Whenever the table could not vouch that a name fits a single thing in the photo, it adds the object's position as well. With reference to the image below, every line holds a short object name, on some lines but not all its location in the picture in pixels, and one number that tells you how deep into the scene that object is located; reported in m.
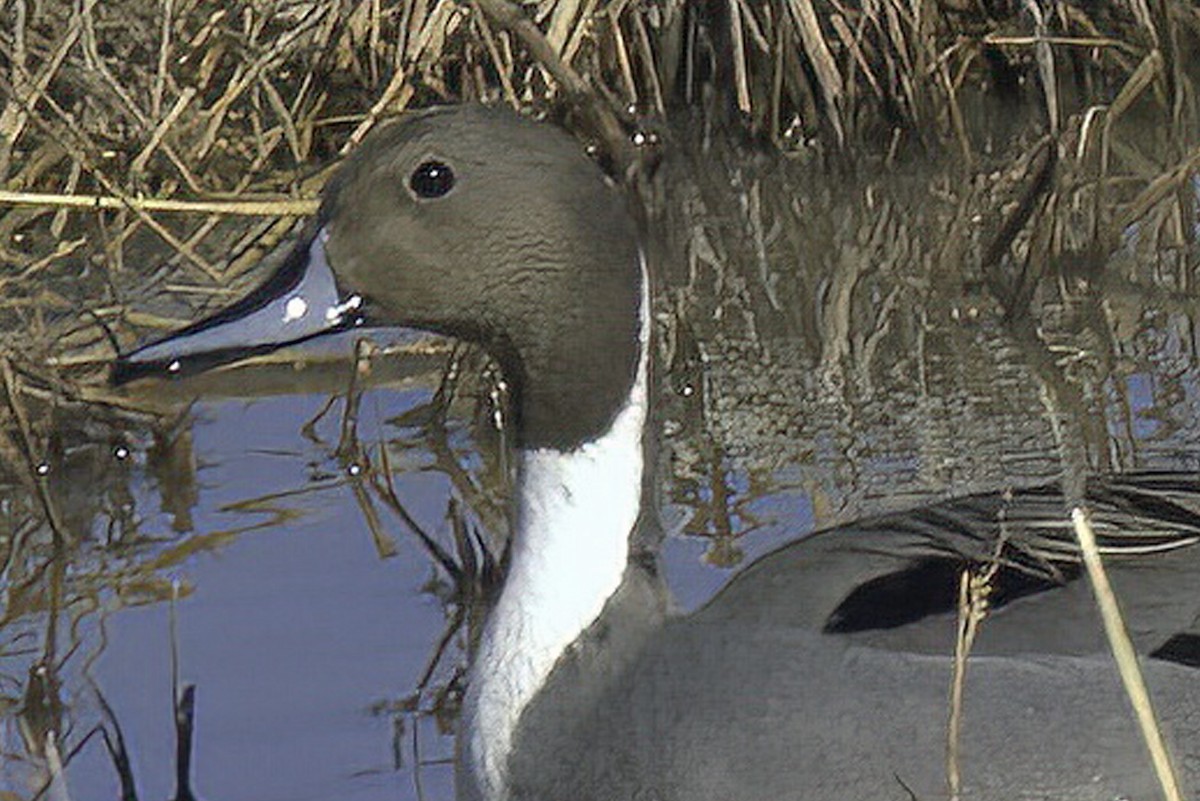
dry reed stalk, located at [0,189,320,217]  10.84
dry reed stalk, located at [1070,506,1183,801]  4.84
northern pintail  6.31
